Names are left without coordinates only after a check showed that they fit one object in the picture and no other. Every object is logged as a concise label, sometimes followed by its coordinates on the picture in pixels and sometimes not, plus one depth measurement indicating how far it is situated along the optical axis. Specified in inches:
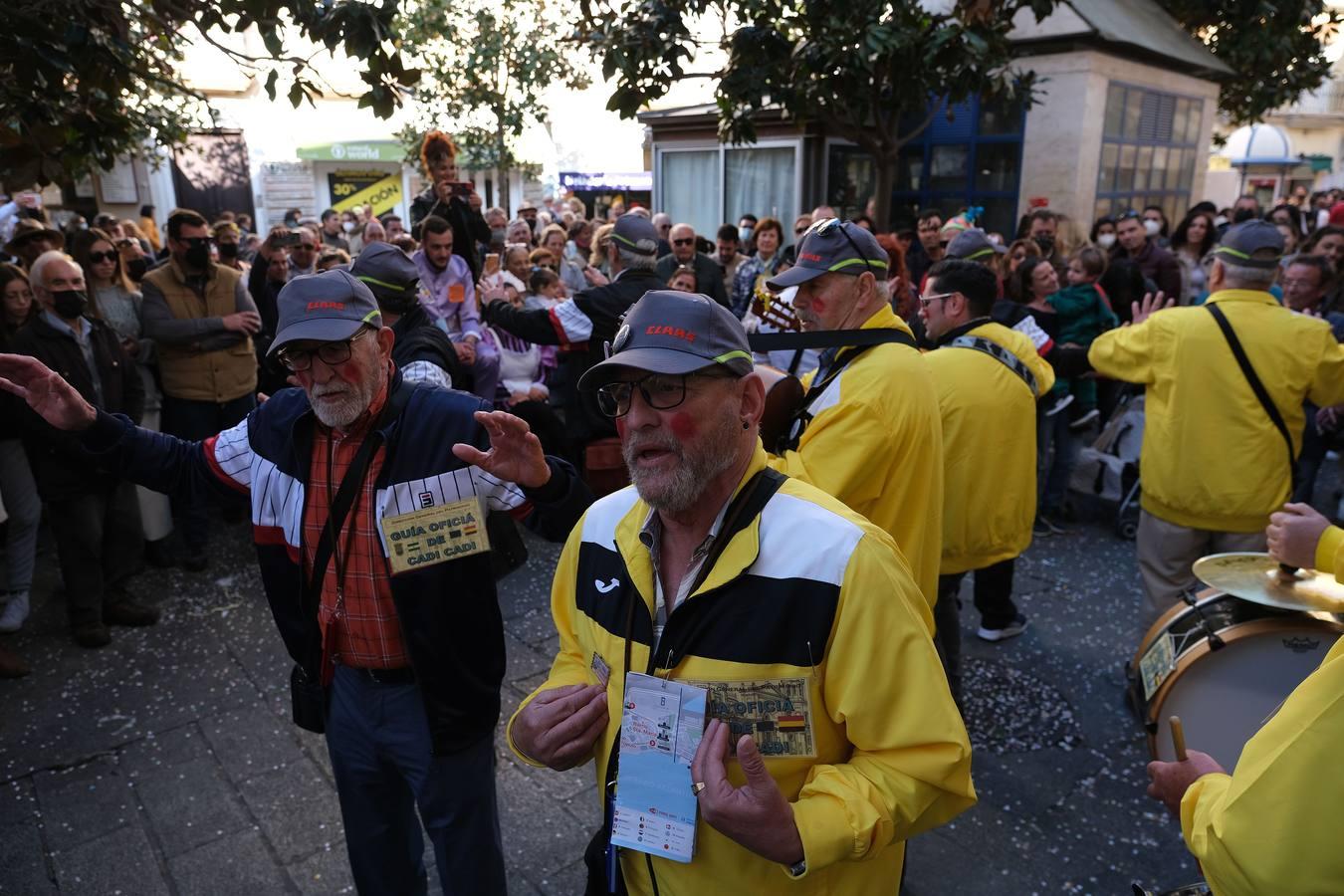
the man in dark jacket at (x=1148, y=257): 343.3
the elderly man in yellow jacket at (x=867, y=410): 115.7
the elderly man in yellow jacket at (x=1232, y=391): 160.1
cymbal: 113.7
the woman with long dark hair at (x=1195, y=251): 366.3
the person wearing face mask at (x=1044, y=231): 352.5
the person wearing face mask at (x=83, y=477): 200.5
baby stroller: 271.7
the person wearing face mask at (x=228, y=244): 279.1
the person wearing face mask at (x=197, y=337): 240.2
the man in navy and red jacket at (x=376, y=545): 100.2
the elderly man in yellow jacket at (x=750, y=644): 64.1
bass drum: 113.8
